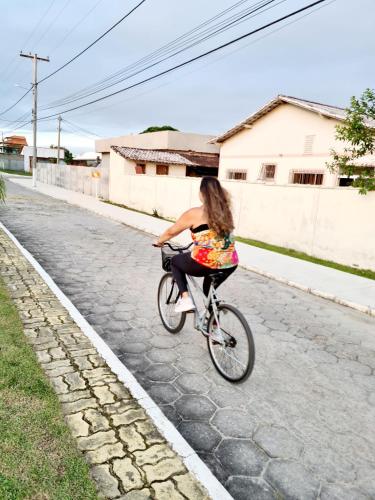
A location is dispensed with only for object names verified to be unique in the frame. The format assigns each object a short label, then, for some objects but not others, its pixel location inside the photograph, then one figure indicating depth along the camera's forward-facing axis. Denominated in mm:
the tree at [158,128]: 59709
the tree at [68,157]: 71975
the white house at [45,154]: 71250
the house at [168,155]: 24734
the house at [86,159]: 67575
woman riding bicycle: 3701
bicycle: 3639
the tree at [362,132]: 9070
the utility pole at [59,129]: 63938
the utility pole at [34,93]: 32250
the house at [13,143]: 94181
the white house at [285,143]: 17062
